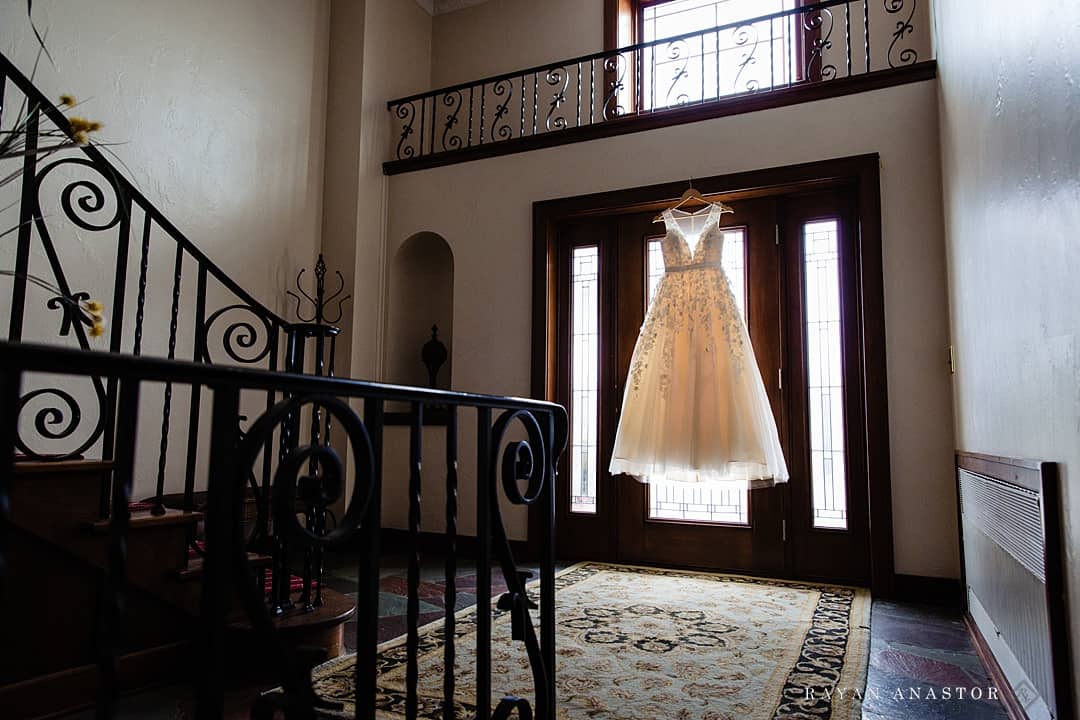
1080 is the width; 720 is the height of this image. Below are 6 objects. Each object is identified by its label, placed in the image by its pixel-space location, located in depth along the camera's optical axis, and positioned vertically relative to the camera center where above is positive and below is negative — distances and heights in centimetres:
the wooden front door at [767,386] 371 +21
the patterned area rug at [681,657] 202 -78
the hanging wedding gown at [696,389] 345 +20
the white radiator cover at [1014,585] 163 -43
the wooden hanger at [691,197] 388 +126
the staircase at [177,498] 77 -13
